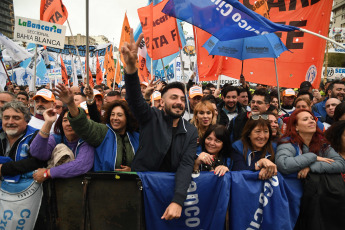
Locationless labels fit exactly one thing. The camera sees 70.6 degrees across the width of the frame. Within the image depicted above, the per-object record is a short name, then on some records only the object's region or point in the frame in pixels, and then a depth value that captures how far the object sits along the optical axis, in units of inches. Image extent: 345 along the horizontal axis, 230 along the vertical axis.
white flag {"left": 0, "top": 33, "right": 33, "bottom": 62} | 313.6
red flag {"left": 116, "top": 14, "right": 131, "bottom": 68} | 294.2
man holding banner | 86.9
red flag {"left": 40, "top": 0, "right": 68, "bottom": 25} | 242.5
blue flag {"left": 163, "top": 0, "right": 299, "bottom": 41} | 130.6
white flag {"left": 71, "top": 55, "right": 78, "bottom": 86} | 438.6
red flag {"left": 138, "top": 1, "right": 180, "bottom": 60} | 212.7
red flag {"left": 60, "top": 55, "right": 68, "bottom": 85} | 444.0
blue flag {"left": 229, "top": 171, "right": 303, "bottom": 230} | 96.3
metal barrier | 90.4
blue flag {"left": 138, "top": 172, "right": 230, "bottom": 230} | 94.4
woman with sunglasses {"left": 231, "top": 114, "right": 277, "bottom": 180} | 110.7
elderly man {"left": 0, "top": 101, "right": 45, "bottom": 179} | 98.0
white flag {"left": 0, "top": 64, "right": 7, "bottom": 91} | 347.3
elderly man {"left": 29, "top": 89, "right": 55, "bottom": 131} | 165.7
